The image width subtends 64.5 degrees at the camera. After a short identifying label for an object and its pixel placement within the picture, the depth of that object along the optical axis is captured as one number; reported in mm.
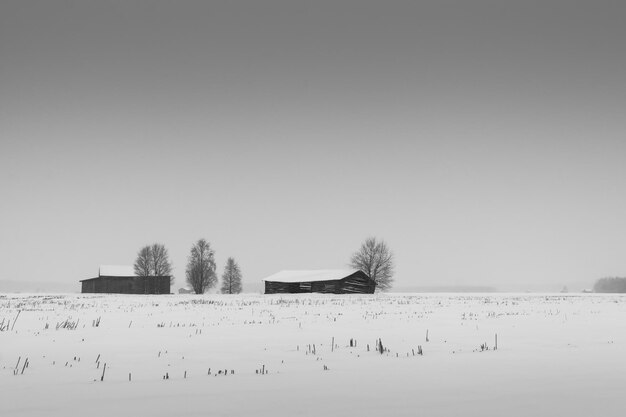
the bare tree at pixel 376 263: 84875
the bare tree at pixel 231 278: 95562
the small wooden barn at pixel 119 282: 89062
